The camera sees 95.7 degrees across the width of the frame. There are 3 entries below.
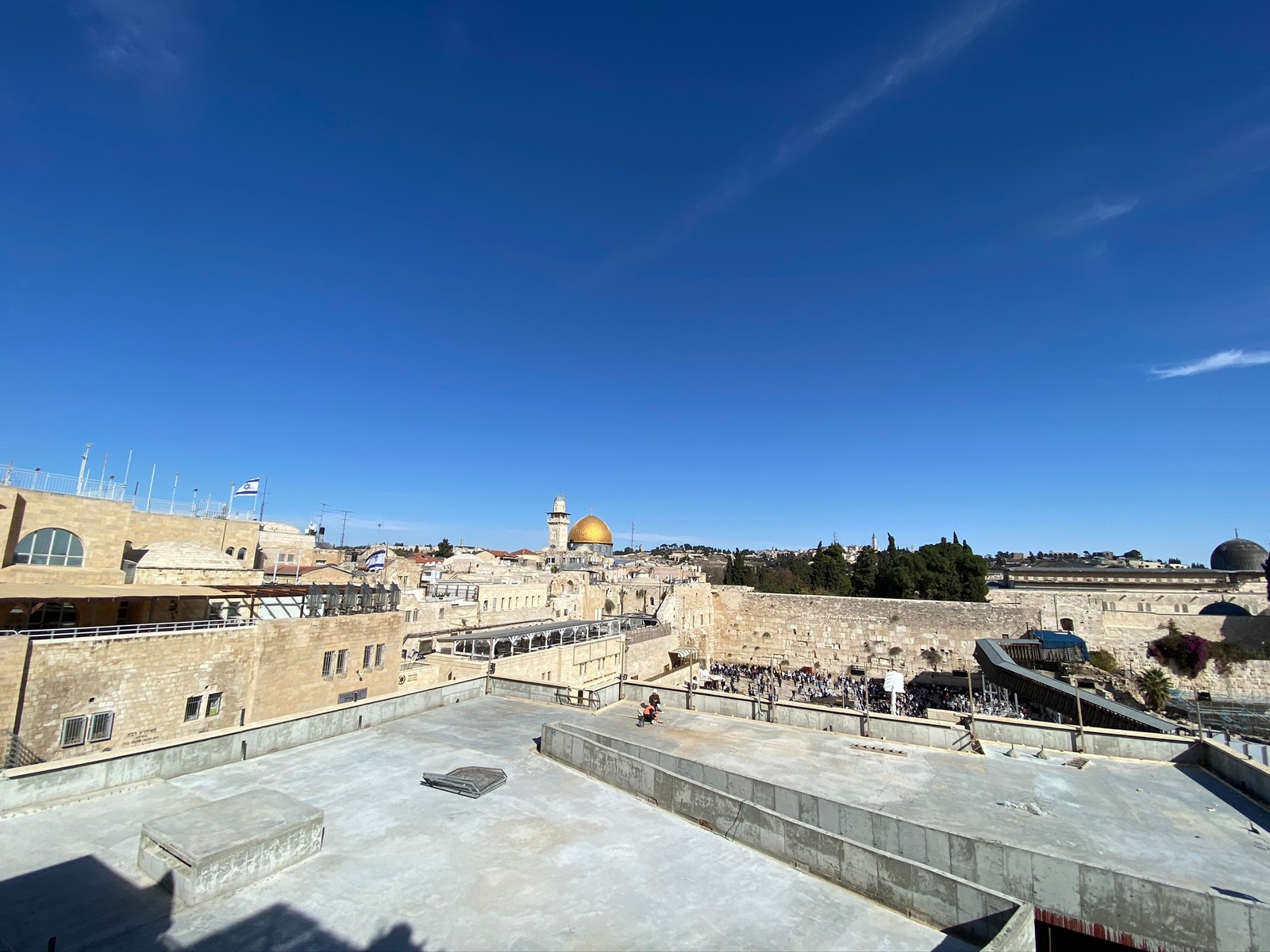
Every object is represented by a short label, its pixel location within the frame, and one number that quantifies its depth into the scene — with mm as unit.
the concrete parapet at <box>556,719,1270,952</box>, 5785
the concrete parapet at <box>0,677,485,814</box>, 7438
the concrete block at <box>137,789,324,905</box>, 5676
